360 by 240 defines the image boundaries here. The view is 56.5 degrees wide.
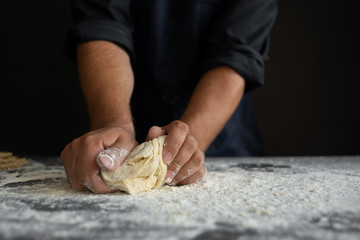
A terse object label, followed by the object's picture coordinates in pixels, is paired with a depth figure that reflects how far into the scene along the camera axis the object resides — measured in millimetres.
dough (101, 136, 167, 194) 647
